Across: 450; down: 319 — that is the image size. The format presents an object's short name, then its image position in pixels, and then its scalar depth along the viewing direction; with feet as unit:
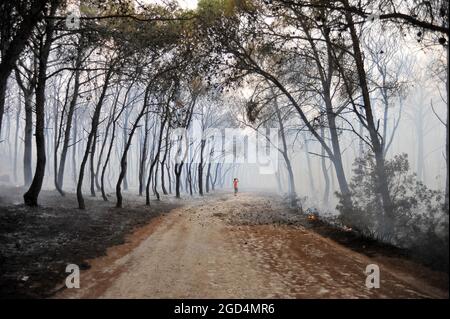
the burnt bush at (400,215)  25.58
